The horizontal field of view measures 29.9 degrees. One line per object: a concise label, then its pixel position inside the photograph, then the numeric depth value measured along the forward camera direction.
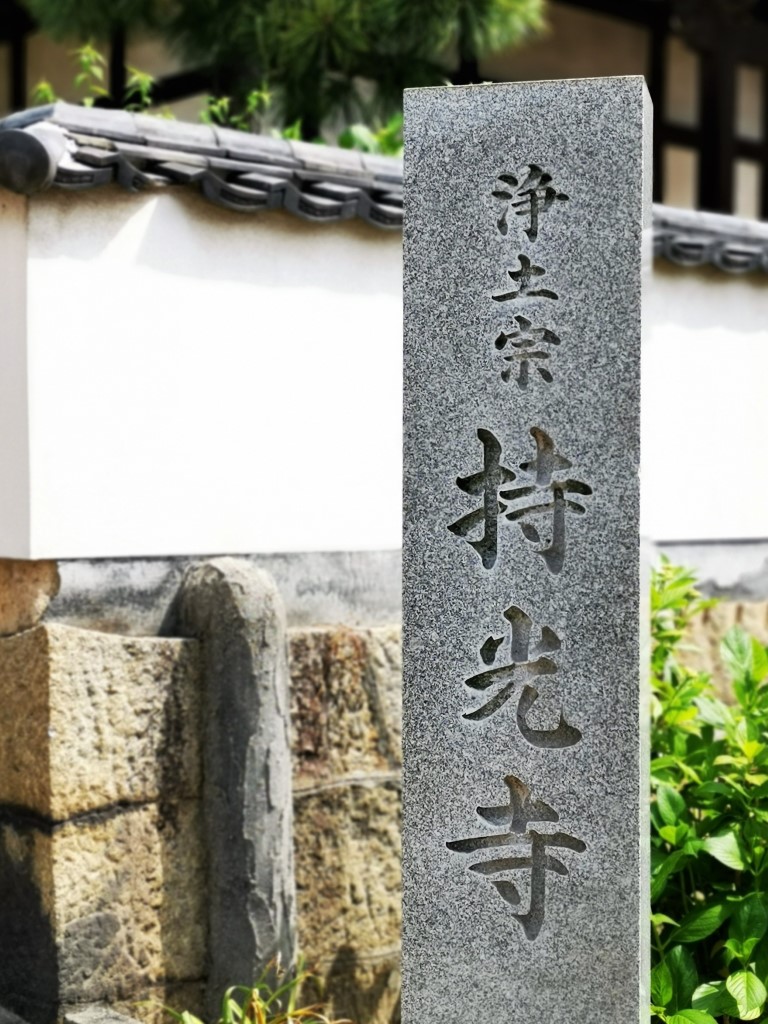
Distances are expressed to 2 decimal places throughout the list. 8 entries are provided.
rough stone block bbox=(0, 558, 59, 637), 4.34
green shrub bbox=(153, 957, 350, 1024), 4.03
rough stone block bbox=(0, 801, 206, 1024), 4.25
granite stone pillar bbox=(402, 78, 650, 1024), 3.38
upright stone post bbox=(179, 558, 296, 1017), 4.41
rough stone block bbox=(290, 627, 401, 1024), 4.76
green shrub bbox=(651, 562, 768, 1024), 3.81
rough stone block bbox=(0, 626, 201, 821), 4.25
